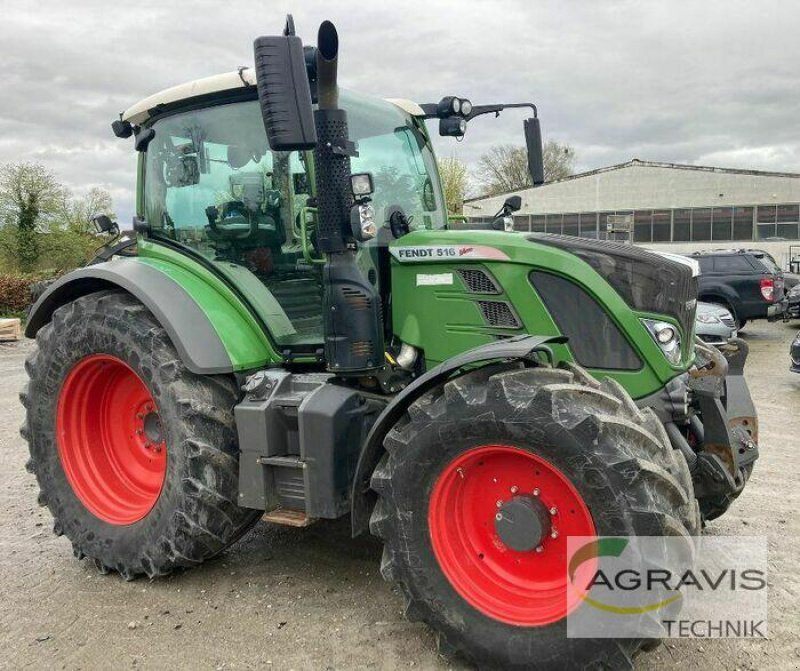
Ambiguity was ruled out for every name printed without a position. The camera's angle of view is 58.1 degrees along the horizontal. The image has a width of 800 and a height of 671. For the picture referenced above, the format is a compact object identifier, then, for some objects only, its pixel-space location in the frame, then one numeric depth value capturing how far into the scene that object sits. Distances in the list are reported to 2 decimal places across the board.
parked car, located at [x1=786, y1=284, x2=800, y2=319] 15.83
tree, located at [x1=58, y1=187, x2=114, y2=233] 32.38
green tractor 2.82
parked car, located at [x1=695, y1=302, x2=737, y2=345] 11.51
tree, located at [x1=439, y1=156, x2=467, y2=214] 32.48
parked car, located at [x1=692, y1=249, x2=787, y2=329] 15.19
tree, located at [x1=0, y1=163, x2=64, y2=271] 28.97
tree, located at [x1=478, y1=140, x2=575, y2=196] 40.07
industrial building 29.58
